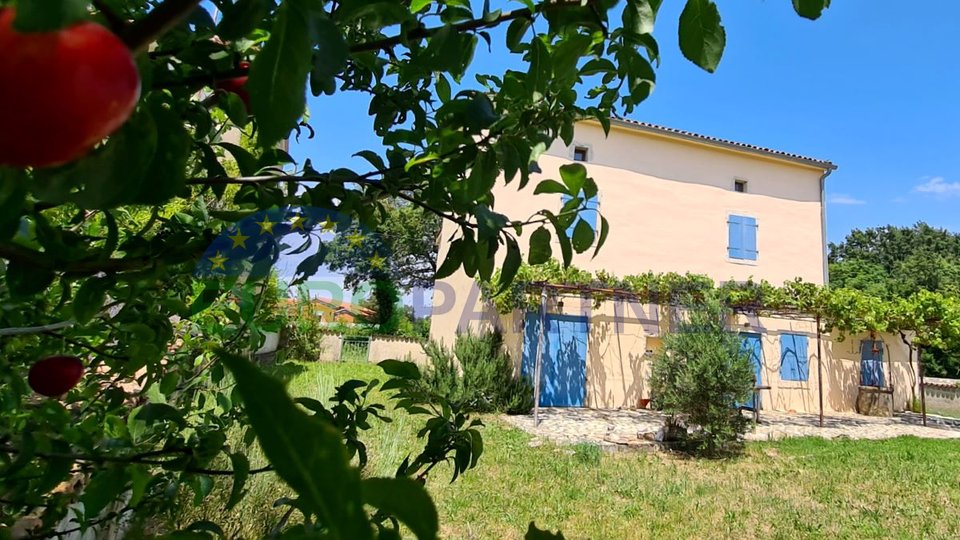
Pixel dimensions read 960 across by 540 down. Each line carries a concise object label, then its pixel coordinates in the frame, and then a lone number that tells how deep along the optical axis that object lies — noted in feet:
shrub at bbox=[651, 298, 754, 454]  21.15
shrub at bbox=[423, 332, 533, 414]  27.66
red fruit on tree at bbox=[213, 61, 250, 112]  2.28
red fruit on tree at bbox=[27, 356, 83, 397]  3.13
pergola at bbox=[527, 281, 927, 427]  26.89
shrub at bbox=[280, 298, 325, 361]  38.58
